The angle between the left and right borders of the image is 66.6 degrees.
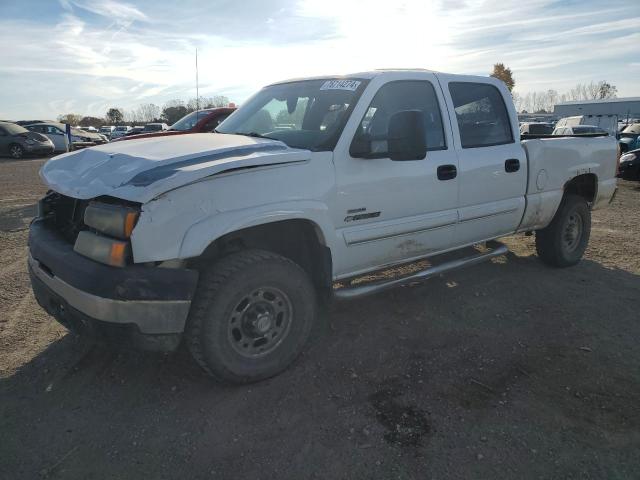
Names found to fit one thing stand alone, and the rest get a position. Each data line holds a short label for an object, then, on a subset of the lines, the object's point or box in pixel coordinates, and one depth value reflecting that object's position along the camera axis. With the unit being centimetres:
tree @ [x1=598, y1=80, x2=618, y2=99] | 9712
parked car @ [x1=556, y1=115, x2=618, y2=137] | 4156
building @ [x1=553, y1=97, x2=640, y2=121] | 6625
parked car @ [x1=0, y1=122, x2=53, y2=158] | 2073
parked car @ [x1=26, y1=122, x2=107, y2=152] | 2369
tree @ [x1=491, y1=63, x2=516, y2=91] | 6367
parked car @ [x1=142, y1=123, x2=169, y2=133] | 2570
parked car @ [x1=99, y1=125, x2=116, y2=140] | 4471
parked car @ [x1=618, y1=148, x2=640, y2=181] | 1355
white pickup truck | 263
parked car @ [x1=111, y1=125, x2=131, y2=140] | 3356
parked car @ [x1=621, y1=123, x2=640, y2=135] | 1775
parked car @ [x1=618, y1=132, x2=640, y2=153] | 1681
